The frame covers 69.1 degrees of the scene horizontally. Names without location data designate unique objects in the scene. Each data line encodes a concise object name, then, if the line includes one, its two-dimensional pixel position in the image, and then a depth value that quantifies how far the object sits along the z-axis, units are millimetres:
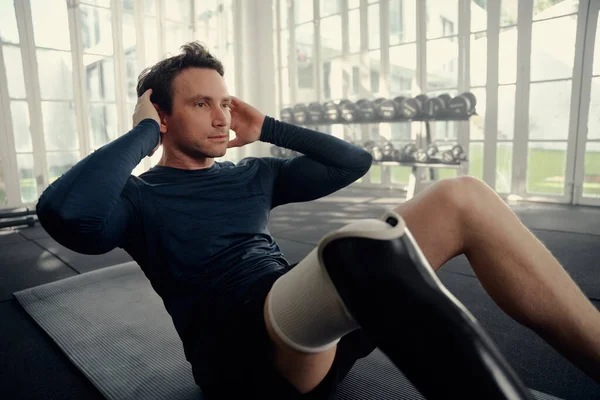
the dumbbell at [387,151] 3904
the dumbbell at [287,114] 4613
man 561
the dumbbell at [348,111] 4121
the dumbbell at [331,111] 4246
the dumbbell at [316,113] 4371
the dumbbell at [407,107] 3699
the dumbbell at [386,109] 3869
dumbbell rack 3512
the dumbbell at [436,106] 3588
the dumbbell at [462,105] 3484
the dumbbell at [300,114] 4484
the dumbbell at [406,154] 3729
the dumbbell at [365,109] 4027
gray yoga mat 995
